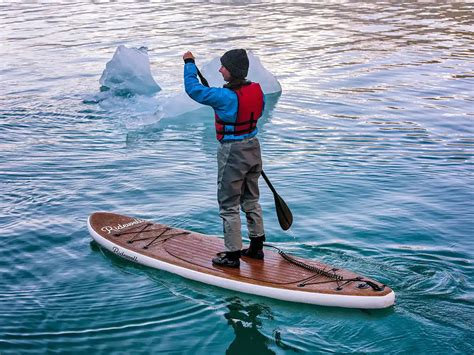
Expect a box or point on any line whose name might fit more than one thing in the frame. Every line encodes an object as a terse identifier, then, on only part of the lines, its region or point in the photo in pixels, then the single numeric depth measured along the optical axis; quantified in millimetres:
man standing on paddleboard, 6277
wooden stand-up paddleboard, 6262
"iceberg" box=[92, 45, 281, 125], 13486
